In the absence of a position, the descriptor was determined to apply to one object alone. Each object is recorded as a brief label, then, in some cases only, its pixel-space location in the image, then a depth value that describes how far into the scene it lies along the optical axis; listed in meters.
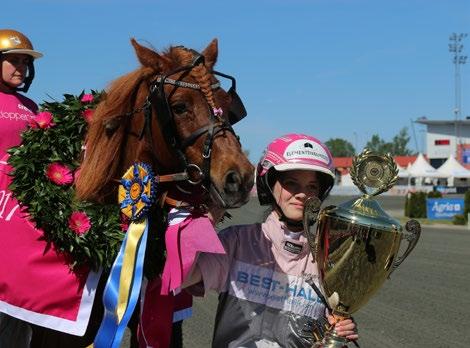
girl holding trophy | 2.54
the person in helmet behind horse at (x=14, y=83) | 3.37
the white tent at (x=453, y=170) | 44.70
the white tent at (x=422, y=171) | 45.38
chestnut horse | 2.43
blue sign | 23.56
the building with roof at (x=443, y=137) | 83.75
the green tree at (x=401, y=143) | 121.12
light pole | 70.25
